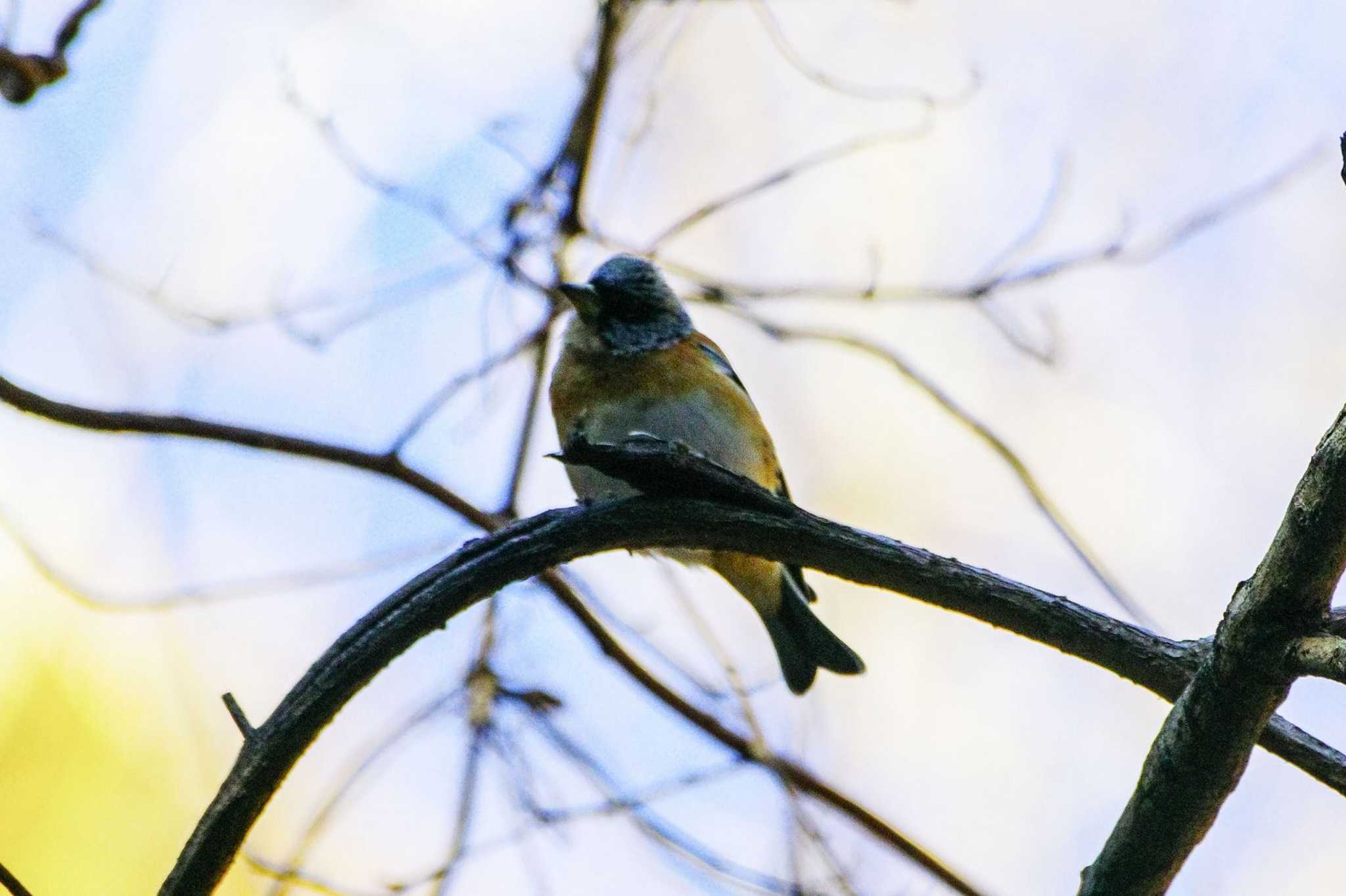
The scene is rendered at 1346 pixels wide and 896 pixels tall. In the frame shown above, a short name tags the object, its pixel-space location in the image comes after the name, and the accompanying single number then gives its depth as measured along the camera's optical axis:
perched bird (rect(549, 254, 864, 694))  7.90
